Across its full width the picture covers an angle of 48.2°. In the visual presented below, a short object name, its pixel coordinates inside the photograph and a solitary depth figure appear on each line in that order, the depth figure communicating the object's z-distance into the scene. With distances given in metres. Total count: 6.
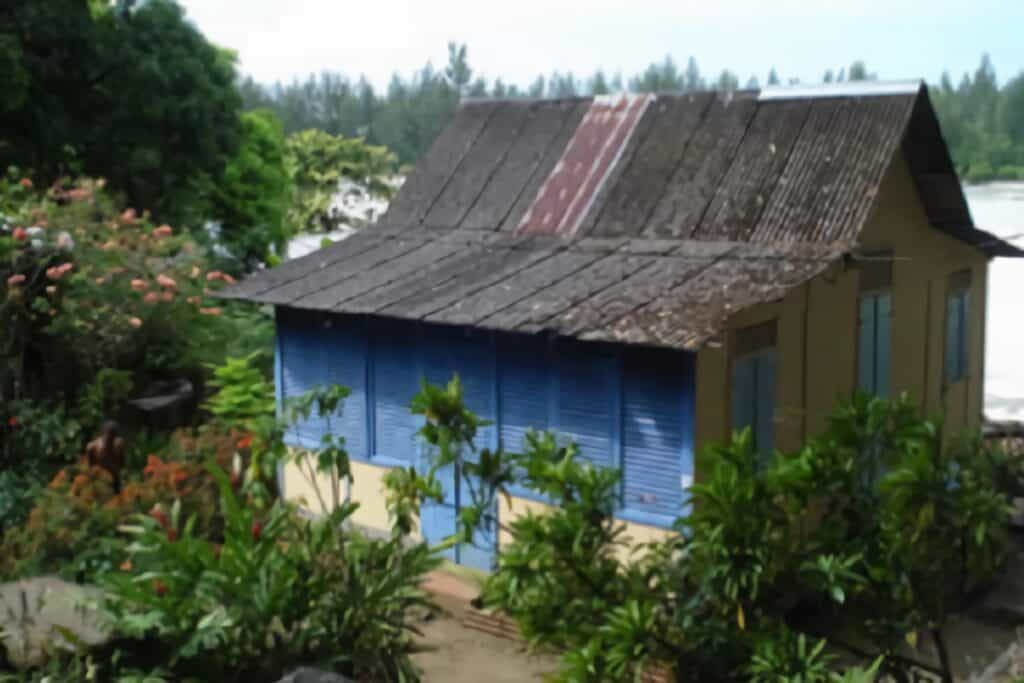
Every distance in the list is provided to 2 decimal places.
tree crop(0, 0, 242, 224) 16.06
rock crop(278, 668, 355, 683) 5.33
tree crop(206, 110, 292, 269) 20.77
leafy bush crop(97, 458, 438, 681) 6.41
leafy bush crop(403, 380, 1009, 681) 5.51
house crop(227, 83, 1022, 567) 8.65
